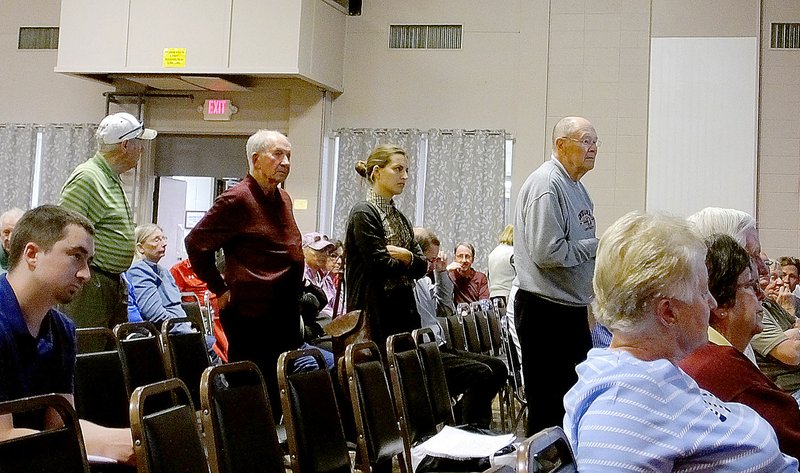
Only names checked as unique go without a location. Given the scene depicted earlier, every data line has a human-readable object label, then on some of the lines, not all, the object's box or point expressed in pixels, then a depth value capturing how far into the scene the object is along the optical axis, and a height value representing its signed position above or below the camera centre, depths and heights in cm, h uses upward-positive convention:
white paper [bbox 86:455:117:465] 171 -39
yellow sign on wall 774 +181
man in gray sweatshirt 308 +0
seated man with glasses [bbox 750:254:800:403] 281 -16
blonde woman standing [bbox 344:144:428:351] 319 +7
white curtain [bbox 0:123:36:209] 881 +93
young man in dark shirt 173 -11
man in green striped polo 318 +17
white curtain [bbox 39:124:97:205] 873 +106
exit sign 834 +150
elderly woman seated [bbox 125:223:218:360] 504 -11
